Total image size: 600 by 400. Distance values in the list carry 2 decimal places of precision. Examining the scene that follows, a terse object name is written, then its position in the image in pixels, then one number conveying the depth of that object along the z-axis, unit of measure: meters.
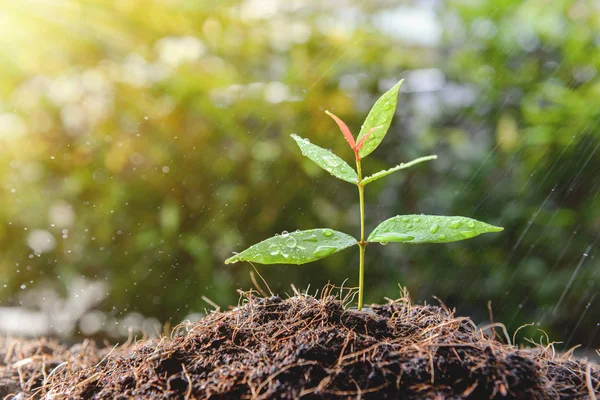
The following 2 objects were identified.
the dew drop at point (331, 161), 0.60
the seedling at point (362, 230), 0.53
